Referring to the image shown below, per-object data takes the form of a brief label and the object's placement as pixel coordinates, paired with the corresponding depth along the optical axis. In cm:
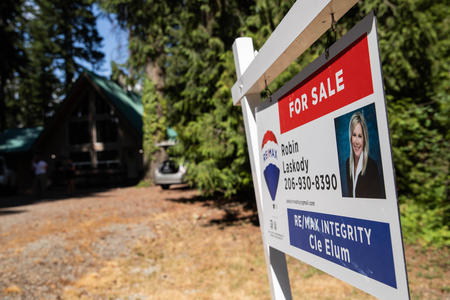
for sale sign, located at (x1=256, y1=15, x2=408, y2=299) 108
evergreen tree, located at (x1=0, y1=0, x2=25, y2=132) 2256
